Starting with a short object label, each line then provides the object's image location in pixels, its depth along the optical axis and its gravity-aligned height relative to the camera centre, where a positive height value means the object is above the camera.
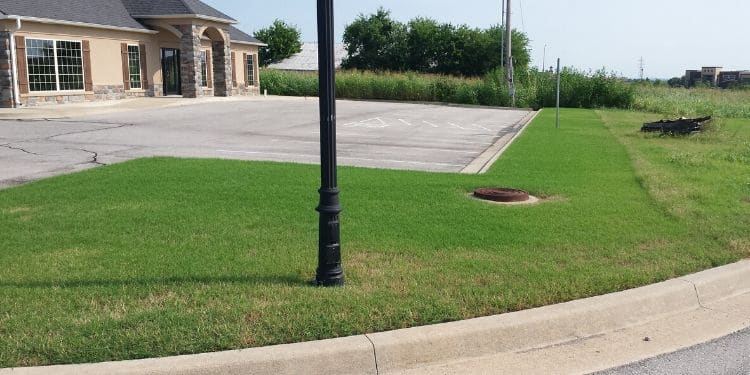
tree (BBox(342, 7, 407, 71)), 61.67 +4.36
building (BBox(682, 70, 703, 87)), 123.78 +2.21
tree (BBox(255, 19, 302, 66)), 69.94 +4.92
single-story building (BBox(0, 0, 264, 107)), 24.25 +1.80
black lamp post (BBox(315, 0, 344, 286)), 5.00 -0.57
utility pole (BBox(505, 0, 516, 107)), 37.84 +1.61
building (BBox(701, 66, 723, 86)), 122.31 +2.52
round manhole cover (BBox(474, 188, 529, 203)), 8.62 -1.34
